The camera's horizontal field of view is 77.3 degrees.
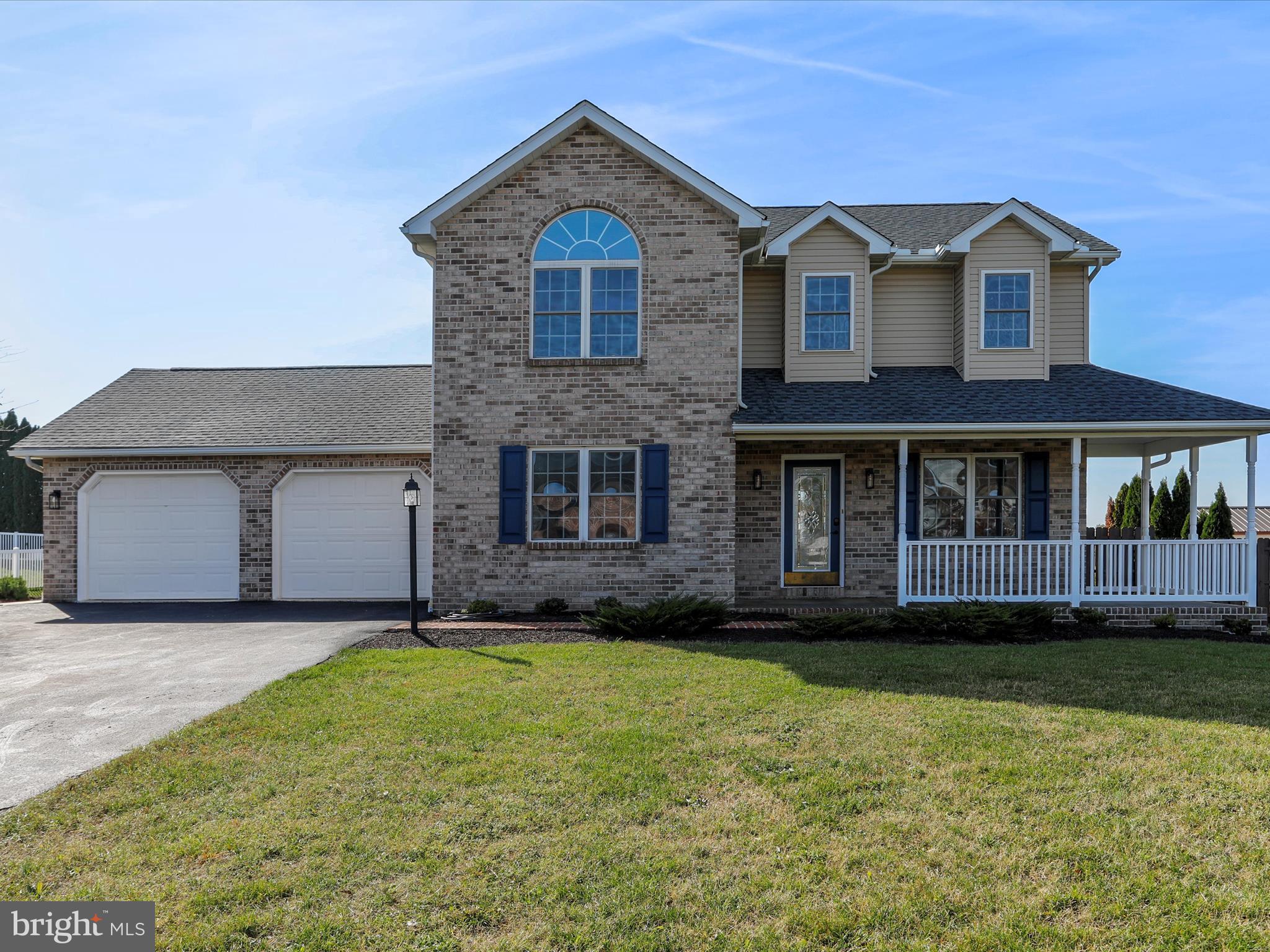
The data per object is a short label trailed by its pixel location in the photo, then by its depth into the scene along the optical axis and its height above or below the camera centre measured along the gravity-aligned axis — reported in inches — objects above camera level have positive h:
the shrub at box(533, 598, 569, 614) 466.6 -71.6
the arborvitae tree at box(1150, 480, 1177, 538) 762.8 -24.4
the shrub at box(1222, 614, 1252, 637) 441.4 -76.8
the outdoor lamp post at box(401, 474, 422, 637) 413.4 -13.0
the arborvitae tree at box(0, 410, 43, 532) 1195.3 -23.3
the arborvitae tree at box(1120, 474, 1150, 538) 768.0 -17.6
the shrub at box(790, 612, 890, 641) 398.6 -71.5
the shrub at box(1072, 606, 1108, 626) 452.8 -73.9
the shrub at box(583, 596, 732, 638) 406.3 -69.3
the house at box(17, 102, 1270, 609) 471.5 +33.2
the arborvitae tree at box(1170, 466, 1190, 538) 760.3 -13.3
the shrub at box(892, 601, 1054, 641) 403.2 -69.3
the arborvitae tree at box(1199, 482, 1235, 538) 727.1 -30.4
